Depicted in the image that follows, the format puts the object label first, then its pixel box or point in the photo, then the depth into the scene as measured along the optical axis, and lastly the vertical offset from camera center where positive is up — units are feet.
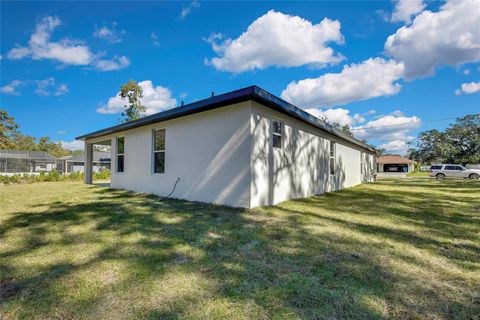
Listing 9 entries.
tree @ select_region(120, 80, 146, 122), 74.84 +22.12
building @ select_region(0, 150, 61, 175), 79.77 +3.17
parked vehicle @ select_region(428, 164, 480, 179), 69.97 -1.96
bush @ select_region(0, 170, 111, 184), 49.11 -1.77
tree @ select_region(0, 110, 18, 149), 84.48 +15.86
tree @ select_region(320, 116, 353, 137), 130.19 +23.14
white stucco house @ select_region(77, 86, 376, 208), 19.16 +1.62
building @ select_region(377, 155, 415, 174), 141.69 +1.22
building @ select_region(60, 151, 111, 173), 102.85 +2.99
